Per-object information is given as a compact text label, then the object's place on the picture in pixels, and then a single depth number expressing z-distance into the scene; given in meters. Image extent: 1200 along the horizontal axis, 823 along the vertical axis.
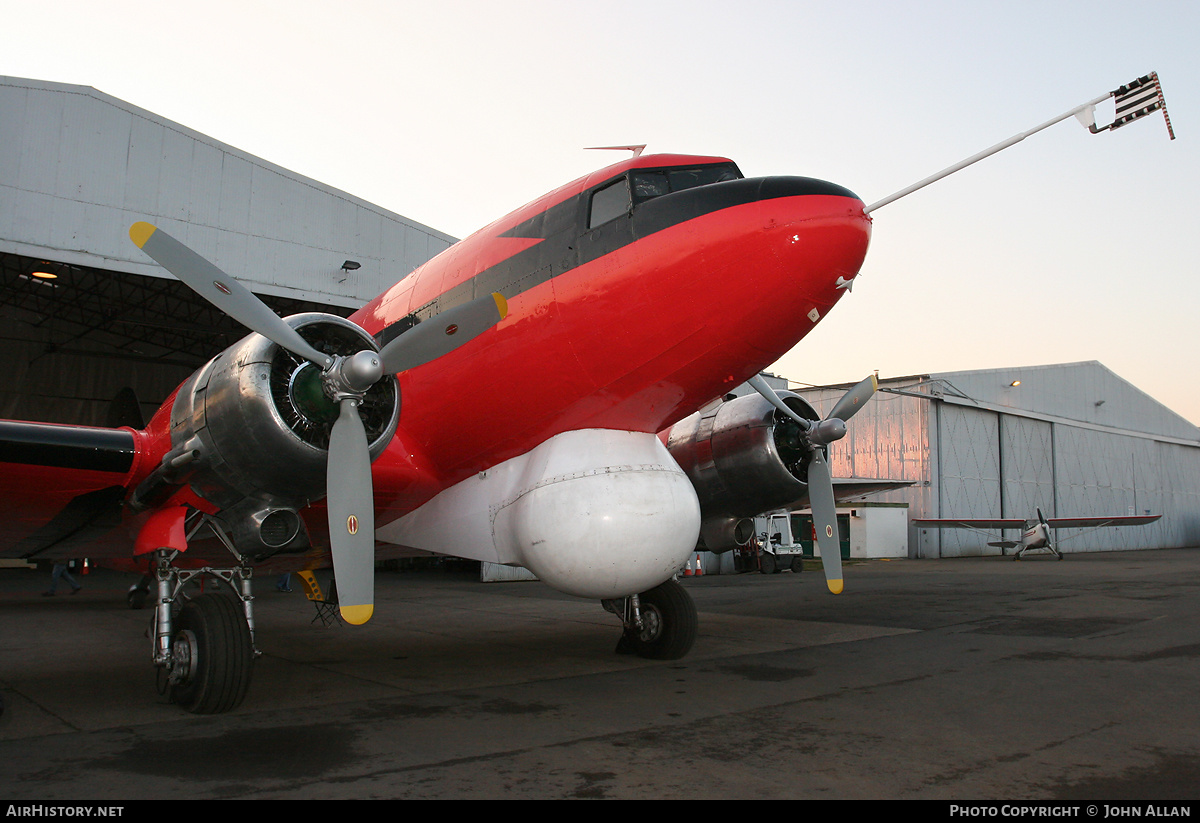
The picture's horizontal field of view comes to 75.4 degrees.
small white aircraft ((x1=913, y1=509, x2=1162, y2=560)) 32.78
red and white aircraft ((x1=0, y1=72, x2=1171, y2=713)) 6.12
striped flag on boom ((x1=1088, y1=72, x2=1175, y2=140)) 6.79
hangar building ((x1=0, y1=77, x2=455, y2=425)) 16.27
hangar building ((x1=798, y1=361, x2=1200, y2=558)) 38.34
